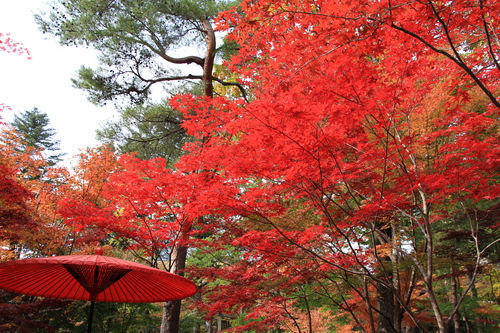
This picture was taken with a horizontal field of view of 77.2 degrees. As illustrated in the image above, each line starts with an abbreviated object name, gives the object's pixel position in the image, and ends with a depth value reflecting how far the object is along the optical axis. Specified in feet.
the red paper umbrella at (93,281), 8.27
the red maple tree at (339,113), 9.84
